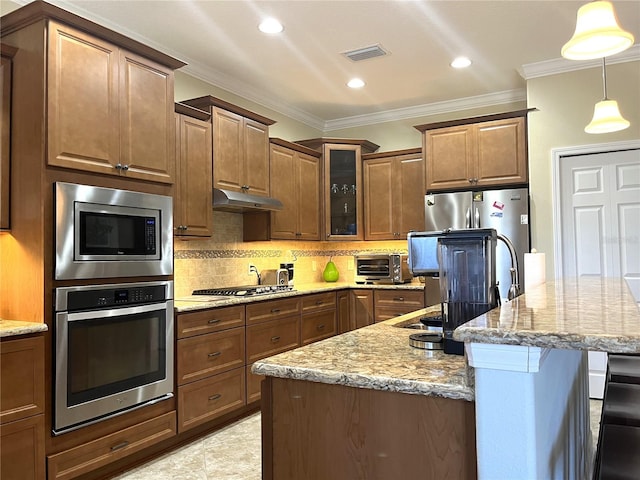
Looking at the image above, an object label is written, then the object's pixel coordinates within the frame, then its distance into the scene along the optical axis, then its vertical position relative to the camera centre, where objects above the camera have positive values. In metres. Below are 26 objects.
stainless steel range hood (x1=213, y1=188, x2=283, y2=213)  3.87 +0.46
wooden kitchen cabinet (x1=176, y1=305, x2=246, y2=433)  3.22 -0.72
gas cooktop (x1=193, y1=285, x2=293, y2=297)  3.87 -0.26
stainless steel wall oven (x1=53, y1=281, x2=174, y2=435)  2.52 -0.50
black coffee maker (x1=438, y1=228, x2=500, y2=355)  1.55 -0.06
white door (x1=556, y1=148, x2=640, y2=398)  4.07 +0.29
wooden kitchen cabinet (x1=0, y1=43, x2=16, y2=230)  2.58 +0.65
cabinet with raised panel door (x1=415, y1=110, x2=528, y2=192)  4.47 +0.95
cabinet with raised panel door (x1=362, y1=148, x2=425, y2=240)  5.23 +0.66
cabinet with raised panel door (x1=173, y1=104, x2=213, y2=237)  3.58 +0.62
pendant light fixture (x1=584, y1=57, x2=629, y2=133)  3.05 +0.82
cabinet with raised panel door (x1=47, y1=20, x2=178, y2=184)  2.56 +0.84
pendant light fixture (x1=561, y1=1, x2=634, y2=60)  1.94 +0.85
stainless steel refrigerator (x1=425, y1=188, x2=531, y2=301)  4.36 +0.37
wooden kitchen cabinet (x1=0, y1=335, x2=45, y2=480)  2.26 -0.68
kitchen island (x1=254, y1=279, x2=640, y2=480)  1.02 -0.30
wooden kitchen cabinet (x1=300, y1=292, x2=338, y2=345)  4.45 -0.56
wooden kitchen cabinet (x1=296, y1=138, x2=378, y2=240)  5.41 +0.75
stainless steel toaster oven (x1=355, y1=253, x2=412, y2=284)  5.16 -0.12
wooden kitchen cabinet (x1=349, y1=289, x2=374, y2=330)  5.05 -0.52
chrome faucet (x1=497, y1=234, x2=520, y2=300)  1.72 -0.08
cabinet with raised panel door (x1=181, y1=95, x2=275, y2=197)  3.92 +0.92
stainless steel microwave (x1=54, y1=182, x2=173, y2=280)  2.55 +0.15
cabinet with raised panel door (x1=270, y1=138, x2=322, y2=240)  4.71 +0.67
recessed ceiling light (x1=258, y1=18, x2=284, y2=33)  3.45 +1.62
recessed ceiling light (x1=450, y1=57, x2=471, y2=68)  4.18 +1.63
